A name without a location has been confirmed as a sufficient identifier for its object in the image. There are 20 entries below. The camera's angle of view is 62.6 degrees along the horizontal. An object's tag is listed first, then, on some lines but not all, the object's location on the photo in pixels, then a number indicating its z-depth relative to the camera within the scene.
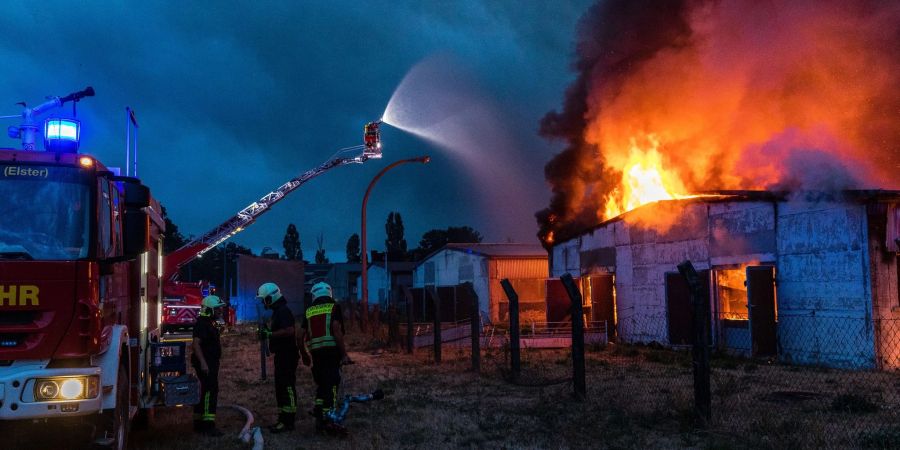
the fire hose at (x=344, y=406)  8.46
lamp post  24.51
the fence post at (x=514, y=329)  12.01
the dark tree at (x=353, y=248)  104.19
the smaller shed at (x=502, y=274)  36.31
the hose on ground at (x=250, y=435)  7.86
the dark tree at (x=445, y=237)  94.88
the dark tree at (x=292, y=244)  112.25
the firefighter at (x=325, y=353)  8.46
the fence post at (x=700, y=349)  8.22
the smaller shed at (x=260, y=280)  43.78
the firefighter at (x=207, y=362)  8.78
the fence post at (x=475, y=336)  14.05
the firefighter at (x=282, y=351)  8.82
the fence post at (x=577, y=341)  10.29
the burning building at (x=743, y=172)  15.33
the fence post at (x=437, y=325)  16.17
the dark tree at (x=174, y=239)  74.50
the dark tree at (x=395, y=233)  92.78
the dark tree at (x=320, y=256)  111.37
